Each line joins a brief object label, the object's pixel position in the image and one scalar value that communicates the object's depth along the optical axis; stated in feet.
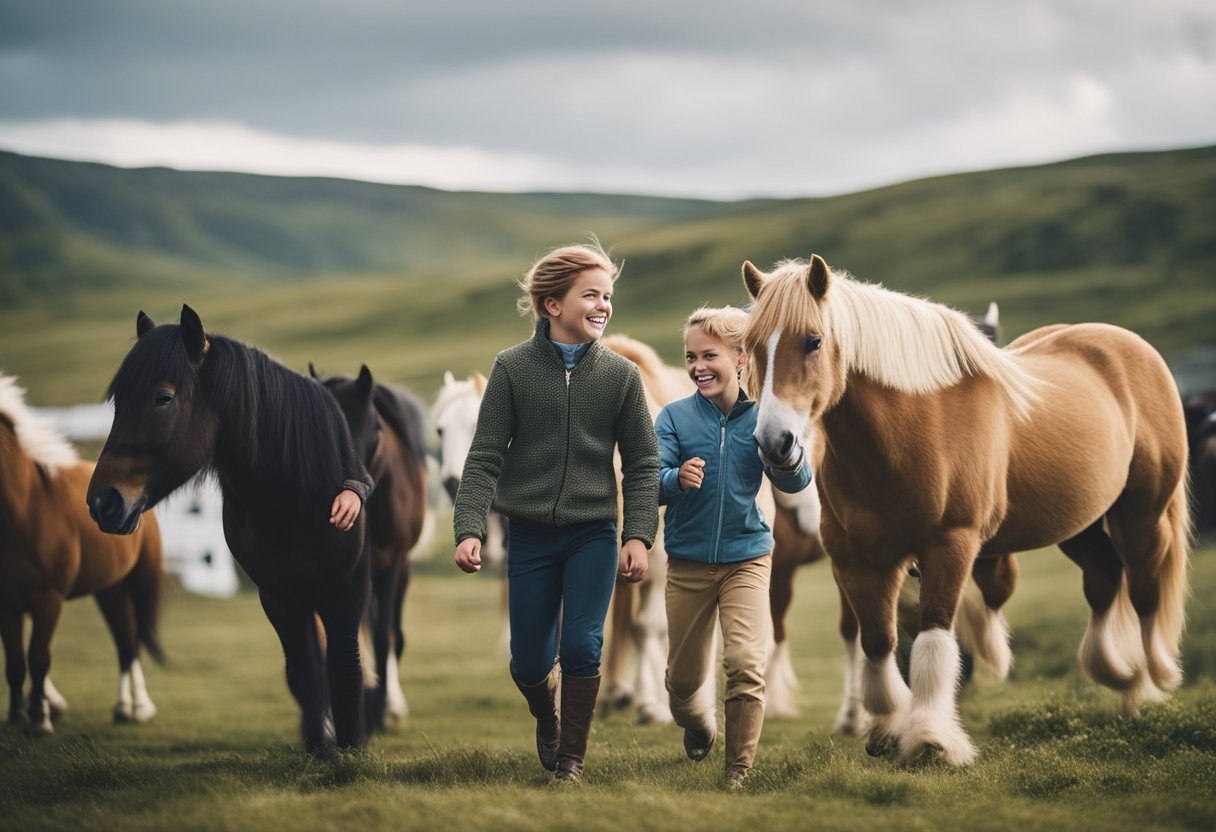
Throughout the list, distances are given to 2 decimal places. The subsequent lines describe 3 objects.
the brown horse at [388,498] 26.25
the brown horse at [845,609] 24.41
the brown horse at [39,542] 26.66
